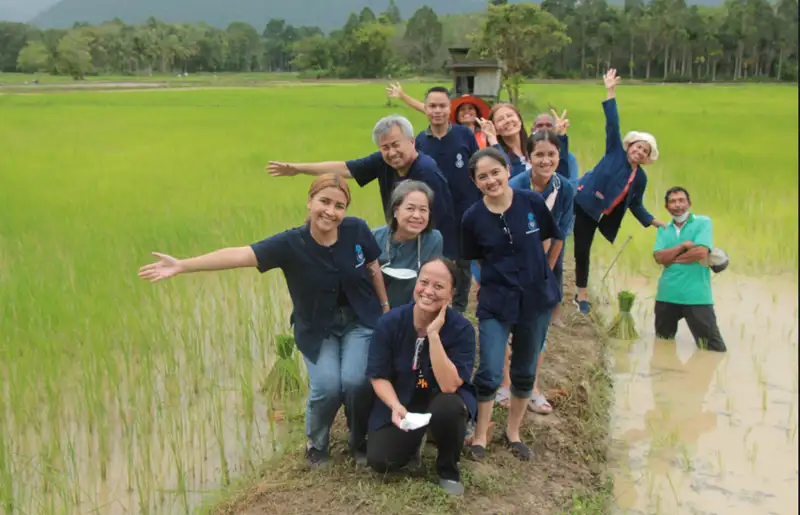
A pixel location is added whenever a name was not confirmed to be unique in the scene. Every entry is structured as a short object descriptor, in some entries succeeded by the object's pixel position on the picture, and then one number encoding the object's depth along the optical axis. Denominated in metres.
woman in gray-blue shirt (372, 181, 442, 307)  3.30
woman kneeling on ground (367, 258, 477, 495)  2.79
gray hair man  3.49
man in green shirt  4.93
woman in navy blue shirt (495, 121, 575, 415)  3.53
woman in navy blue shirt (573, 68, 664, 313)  4.81
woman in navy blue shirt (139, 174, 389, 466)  2.97
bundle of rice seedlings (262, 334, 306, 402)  4.07
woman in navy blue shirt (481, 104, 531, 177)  4.11
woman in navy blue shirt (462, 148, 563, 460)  3.07
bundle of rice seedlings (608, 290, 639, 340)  5.17
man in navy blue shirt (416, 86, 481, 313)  4.18
